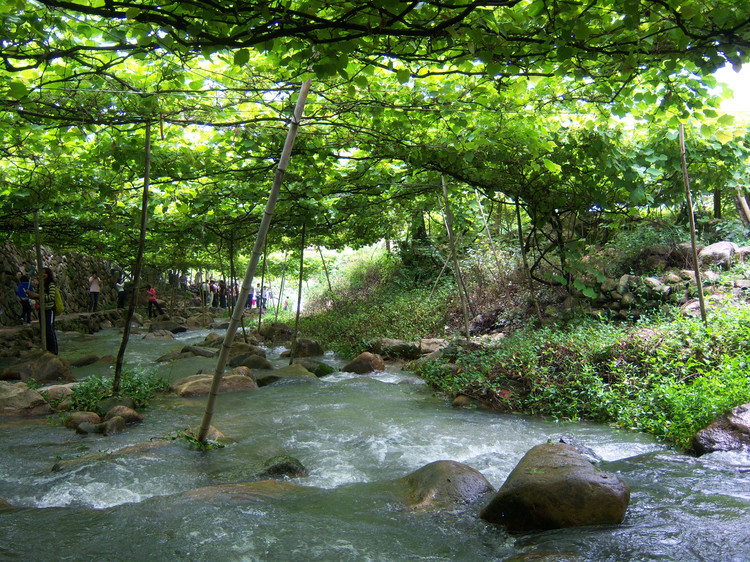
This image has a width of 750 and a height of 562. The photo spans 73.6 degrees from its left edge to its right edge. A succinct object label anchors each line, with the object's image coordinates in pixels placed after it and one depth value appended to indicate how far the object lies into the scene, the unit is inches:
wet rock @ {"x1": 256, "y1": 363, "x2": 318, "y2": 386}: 345.7
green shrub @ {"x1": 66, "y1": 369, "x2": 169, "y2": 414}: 250.1
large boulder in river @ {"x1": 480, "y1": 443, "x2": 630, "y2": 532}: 125.7
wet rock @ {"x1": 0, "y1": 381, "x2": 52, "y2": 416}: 252.1
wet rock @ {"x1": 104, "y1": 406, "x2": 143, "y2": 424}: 237.6
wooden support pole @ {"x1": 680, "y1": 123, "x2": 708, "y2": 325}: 251.6
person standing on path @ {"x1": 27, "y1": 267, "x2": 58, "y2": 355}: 387.2
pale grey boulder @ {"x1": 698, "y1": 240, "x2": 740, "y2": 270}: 319.3
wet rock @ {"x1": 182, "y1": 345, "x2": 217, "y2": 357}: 471.6
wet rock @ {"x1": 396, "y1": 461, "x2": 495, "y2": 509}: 143.4
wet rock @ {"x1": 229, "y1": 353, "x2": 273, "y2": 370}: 416.5
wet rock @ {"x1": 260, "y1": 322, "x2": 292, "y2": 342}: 647.9
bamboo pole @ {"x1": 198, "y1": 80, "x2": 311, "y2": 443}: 161.5
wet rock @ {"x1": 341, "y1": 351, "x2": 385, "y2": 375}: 378.6
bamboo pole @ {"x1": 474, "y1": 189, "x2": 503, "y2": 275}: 432.8
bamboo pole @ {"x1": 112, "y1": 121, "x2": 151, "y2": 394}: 228.2
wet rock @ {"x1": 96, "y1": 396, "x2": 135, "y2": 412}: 247.7
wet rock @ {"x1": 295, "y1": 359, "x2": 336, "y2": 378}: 378.8
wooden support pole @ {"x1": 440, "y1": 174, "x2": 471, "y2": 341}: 329.7
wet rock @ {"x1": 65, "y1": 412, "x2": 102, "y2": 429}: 227.9
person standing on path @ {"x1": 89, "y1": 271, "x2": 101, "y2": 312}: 754.8
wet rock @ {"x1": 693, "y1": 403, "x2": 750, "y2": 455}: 169.6
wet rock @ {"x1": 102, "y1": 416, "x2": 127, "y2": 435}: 221.2
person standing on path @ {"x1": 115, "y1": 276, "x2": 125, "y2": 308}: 1007.1
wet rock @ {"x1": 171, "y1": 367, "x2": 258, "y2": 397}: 307.0
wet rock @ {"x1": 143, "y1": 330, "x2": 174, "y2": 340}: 653.1
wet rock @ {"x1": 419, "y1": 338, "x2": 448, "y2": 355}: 397.1
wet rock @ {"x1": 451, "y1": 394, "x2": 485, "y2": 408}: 262.5
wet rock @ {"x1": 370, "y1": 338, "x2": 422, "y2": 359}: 405.4
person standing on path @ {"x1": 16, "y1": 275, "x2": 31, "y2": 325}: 517.3
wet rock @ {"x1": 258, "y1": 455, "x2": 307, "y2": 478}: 167.9
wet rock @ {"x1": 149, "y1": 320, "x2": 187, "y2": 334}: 742.4
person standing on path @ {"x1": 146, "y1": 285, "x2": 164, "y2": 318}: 894.8
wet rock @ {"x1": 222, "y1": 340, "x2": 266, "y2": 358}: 457.7
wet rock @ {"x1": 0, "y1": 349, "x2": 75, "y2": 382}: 347.3
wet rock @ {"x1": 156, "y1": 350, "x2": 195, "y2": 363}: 455.5
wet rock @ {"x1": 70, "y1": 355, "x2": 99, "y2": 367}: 423.9
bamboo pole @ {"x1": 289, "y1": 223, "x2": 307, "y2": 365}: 422.5
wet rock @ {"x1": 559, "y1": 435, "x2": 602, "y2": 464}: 175.9
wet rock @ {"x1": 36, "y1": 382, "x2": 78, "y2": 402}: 267.0
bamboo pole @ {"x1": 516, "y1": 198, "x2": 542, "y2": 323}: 329.9
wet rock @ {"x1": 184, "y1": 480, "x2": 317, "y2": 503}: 142.7
